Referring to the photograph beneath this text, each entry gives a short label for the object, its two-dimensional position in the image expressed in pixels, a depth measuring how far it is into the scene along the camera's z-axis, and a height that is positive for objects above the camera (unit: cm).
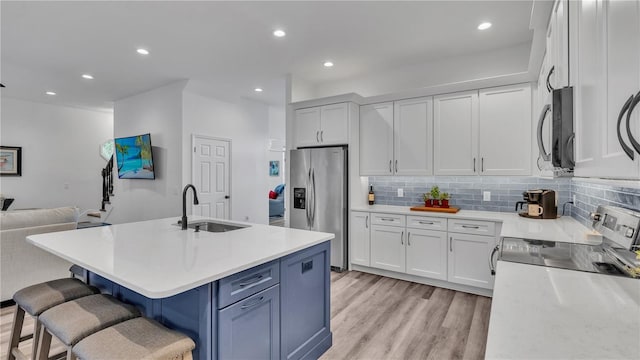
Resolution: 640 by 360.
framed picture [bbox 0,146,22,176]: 589 +37
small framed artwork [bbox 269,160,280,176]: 897 +35
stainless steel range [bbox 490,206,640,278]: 131 -39
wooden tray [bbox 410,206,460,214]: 356 -35
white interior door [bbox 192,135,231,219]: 522 +8
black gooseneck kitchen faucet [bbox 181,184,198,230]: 246 -32
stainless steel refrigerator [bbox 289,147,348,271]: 403 -18
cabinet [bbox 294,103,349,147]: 407 +75
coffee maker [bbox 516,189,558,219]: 292 -23
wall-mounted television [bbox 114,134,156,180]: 532 +42
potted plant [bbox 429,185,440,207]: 386 -19
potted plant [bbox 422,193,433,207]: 390 -25
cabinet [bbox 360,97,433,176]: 380 +55
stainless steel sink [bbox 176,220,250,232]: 267 -41
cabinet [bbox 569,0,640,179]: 69 +25
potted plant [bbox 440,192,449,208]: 382 -25
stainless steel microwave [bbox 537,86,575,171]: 117 +19
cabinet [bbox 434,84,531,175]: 328 +54
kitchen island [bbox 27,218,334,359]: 147 -53
